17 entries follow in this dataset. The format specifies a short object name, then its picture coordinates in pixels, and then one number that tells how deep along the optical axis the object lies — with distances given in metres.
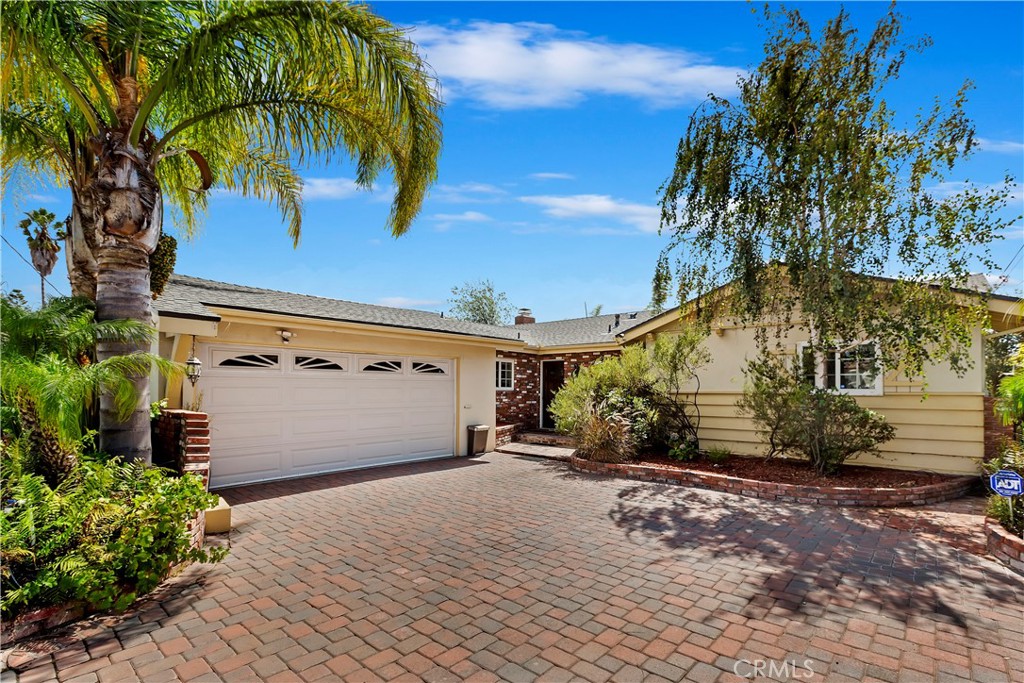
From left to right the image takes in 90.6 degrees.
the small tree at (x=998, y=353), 20.20
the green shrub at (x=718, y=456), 10.22
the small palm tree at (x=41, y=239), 7.84
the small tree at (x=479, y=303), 38.12
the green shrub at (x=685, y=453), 10.48
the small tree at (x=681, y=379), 10.91
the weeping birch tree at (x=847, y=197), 7.76
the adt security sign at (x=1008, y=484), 4.82
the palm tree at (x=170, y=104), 5.11
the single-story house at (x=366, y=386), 8.39
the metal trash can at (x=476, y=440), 12.21
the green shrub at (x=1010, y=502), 5.22
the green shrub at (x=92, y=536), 3.58
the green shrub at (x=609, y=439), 10.35
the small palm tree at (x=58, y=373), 4.19
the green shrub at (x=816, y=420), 8.54
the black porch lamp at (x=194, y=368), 7.44
